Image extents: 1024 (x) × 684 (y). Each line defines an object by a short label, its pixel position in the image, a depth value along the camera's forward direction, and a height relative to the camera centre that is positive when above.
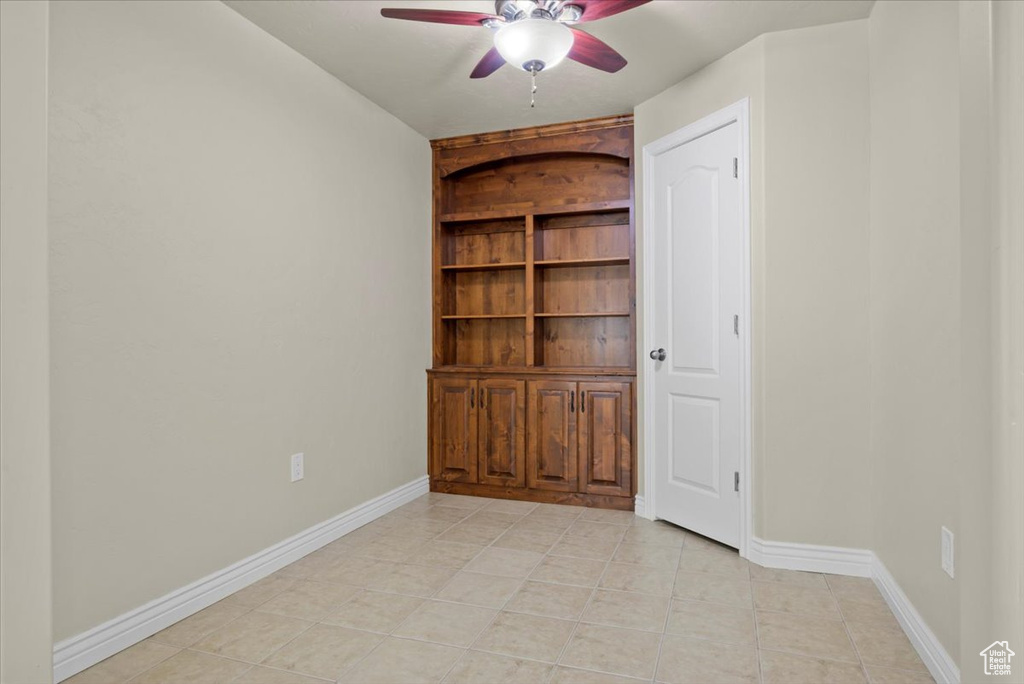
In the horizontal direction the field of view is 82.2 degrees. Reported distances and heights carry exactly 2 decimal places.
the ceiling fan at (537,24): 2.06 +1.18
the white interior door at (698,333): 3.05 +0.07
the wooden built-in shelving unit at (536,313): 3.88 +0.24
